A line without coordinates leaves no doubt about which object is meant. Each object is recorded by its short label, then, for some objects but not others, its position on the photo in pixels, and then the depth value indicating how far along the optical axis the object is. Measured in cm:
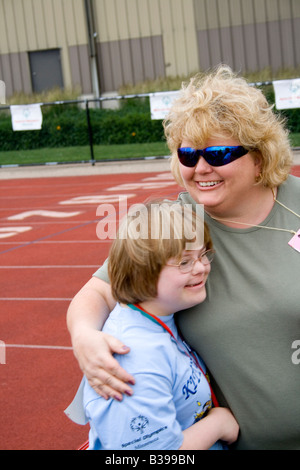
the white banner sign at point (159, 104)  1419
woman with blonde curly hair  190
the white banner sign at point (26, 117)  1541
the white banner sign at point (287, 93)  1330
